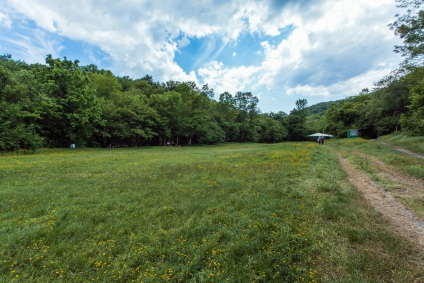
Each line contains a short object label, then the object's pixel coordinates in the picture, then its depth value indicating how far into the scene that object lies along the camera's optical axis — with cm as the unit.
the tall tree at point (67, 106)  2794
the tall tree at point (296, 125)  7900
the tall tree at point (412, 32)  1249
